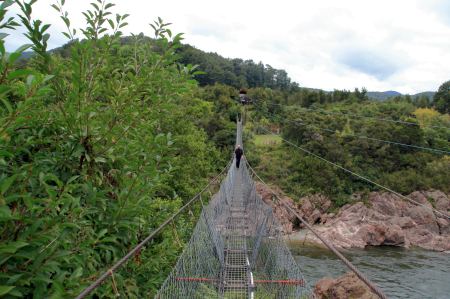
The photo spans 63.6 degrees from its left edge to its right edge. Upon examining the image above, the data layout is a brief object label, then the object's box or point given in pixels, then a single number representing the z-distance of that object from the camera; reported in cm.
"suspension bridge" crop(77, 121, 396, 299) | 171
